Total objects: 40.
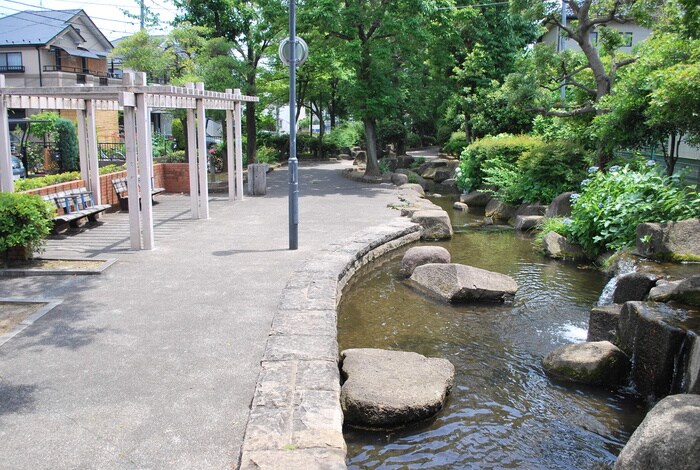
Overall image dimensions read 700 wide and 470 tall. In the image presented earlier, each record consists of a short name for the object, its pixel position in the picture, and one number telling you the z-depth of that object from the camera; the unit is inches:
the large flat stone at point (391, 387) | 221.6
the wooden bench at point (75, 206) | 488.1
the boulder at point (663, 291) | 291.4
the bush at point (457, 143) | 1161.4
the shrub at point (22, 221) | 351.3
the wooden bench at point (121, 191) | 610.4
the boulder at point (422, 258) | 431.5
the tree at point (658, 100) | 401.7
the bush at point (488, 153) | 778.8
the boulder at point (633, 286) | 324.5
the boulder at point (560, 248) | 477.1
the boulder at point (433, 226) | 557.3
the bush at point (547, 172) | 644.7
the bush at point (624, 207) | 418.6
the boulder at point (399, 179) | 877.2
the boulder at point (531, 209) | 628.7
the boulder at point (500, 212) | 679.7
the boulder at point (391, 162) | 1116.1
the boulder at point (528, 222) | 593.4
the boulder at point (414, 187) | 806.6
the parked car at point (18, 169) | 737.8
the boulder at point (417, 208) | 605.9
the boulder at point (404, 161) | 1198.3
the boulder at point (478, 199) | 779.4
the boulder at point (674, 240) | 360.8
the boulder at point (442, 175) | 1063.0
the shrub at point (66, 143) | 786.8
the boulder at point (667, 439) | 171.9
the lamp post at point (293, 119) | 422.0
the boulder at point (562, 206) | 566.6
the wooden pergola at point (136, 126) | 408.5
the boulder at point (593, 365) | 262.5
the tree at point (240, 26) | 927.7
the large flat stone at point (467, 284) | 370.9
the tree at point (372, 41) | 807.7
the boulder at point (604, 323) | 295.0
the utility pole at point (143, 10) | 925.8
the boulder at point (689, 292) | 281.1
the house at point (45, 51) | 1462.8
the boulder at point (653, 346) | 248.4
